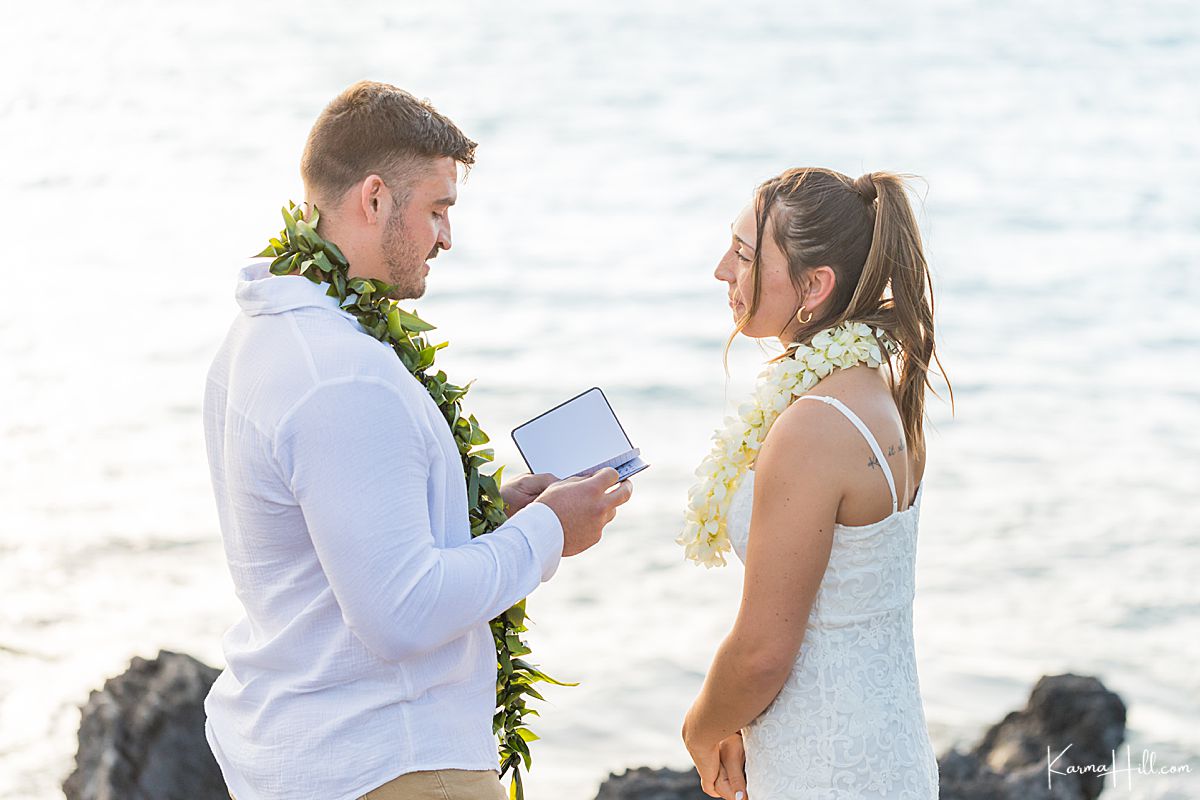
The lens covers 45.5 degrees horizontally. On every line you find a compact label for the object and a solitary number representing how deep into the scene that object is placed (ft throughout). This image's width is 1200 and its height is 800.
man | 7.60
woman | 9.23
